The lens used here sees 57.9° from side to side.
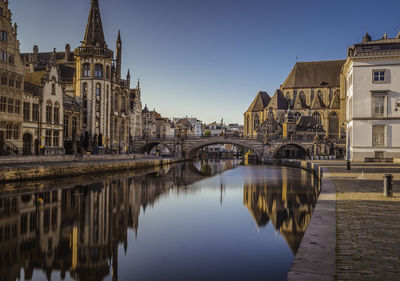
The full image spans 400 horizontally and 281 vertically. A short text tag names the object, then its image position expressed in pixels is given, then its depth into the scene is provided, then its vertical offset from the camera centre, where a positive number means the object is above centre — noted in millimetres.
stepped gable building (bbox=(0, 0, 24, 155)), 32219 +4907
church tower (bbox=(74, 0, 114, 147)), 53500 +8656
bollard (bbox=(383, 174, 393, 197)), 12180 -1478
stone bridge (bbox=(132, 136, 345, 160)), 63238 -634
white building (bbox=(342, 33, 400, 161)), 34812 +4166
